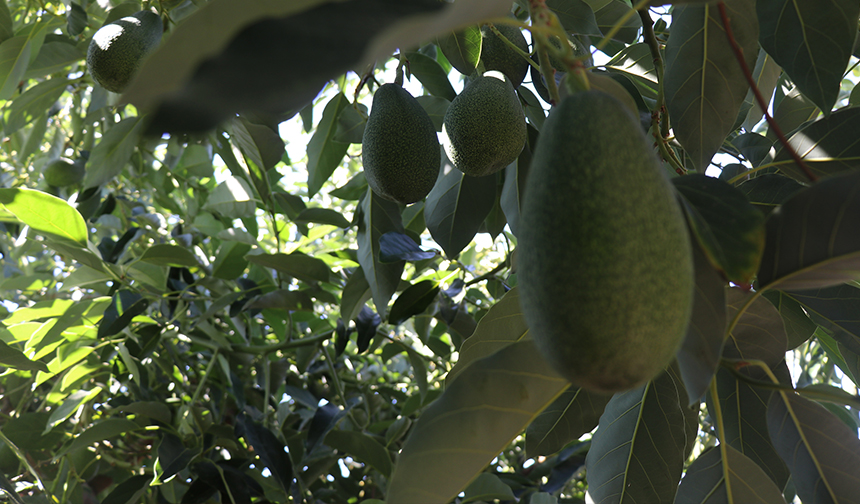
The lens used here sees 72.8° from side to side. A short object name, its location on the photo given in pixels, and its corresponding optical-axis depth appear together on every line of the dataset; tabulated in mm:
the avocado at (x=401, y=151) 821
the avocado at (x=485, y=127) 775
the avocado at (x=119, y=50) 964
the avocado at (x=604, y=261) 340
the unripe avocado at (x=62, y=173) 1554
